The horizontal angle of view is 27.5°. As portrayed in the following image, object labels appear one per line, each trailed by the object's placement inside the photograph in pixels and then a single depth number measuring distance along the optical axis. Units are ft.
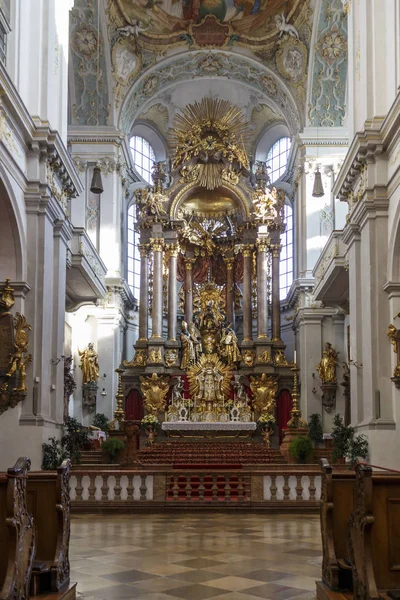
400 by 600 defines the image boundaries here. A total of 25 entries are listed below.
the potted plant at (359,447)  45.73
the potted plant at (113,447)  61.05
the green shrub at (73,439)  48.91
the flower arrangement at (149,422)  81.05
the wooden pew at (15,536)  17.22
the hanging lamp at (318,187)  61.67
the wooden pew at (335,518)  21.86
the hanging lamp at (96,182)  57.67
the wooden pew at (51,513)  22.17
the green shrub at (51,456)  44.19
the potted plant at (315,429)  79.10
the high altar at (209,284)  84.89
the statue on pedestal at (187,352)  86.84
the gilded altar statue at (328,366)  79.51
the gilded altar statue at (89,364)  80.38
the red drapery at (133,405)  86.38
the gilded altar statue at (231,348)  87.10
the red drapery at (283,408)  85.66
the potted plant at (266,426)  81.35
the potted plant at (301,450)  60.95
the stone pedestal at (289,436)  65.37
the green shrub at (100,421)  80.33
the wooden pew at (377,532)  18.56
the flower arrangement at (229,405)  83.51
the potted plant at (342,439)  48.96
